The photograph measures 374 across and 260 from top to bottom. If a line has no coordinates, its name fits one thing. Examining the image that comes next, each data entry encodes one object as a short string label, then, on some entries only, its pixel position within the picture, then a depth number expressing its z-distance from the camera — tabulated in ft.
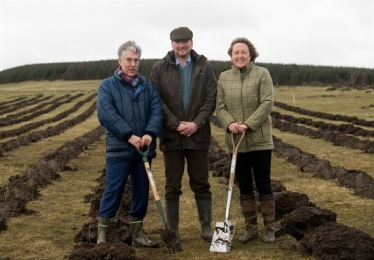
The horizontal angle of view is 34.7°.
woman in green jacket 23.12
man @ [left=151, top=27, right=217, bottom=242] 23.62
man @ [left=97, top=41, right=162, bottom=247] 22.67
